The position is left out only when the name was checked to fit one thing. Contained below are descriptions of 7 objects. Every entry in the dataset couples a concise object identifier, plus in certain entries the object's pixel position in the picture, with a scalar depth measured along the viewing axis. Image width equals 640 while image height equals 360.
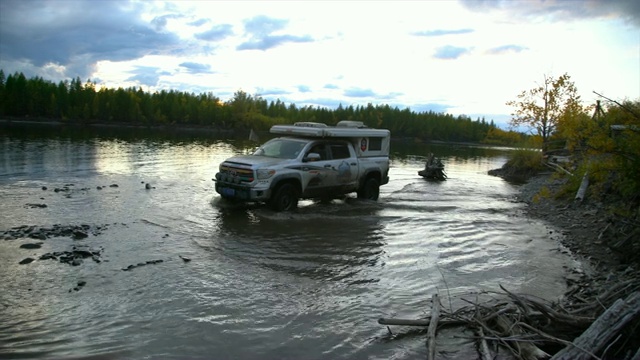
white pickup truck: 12.02
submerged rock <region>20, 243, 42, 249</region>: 8.13
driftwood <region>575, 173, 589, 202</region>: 14.30
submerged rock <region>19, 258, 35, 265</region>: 7.32
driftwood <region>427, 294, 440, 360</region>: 4.95
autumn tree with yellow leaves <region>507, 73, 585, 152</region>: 31.88
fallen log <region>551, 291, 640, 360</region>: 4.54
